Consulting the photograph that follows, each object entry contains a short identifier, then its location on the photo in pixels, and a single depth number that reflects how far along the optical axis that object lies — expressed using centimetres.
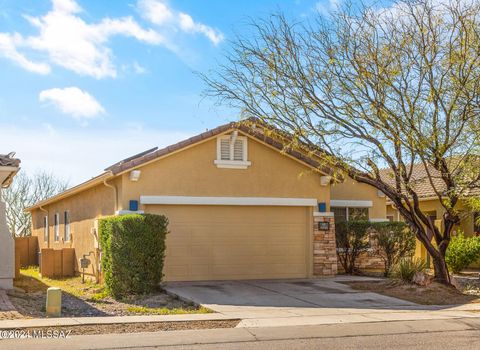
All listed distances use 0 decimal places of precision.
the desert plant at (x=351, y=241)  2022
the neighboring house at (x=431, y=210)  2334
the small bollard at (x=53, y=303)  1185
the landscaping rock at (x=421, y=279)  1591
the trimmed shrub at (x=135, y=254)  1484
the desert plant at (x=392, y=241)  2003
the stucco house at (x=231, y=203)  1747
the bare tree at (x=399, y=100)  1516
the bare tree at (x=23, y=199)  3994
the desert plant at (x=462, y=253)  2114
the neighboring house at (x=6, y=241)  1525
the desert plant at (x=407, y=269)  1659
